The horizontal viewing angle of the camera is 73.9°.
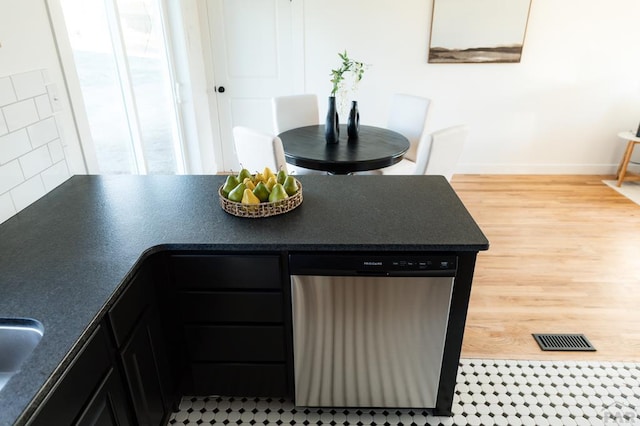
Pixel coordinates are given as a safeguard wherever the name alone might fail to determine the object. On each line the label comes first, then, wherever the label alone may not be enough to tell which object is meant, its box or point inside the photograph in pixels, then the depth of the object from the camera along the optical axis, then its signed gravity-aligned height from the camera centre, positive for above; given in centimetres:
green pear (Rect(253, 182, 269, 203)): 166 -58
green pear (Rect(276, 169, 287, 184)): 176 -56
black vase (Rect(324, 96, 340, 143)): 293 -60
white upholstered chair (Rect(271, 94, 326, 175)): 354 -64
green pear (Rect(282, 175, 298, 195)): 171 -58
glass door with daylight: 242 -31
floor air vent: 223 -154
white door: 411 -27
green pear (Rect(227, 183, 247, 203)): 164 -58
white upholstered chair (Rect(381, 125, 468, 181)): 250 -68
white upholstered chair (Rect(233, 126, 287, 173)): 253 -67
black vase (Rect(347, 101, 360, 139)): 305 -63
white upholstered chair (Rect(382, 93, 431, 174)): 341 -71
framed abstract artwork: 400 -2
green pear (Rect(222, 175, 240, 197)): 170 -58
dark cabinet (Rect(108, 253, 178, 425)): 133 -100
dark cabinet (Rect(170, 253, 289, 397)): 154 -105
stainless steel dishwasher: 149 -103
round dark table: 265 -75
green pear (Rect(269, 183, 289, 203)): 165 -59
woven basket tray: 163 -64
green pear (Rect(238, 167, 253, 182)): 174 -55
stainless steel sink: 113 -76
